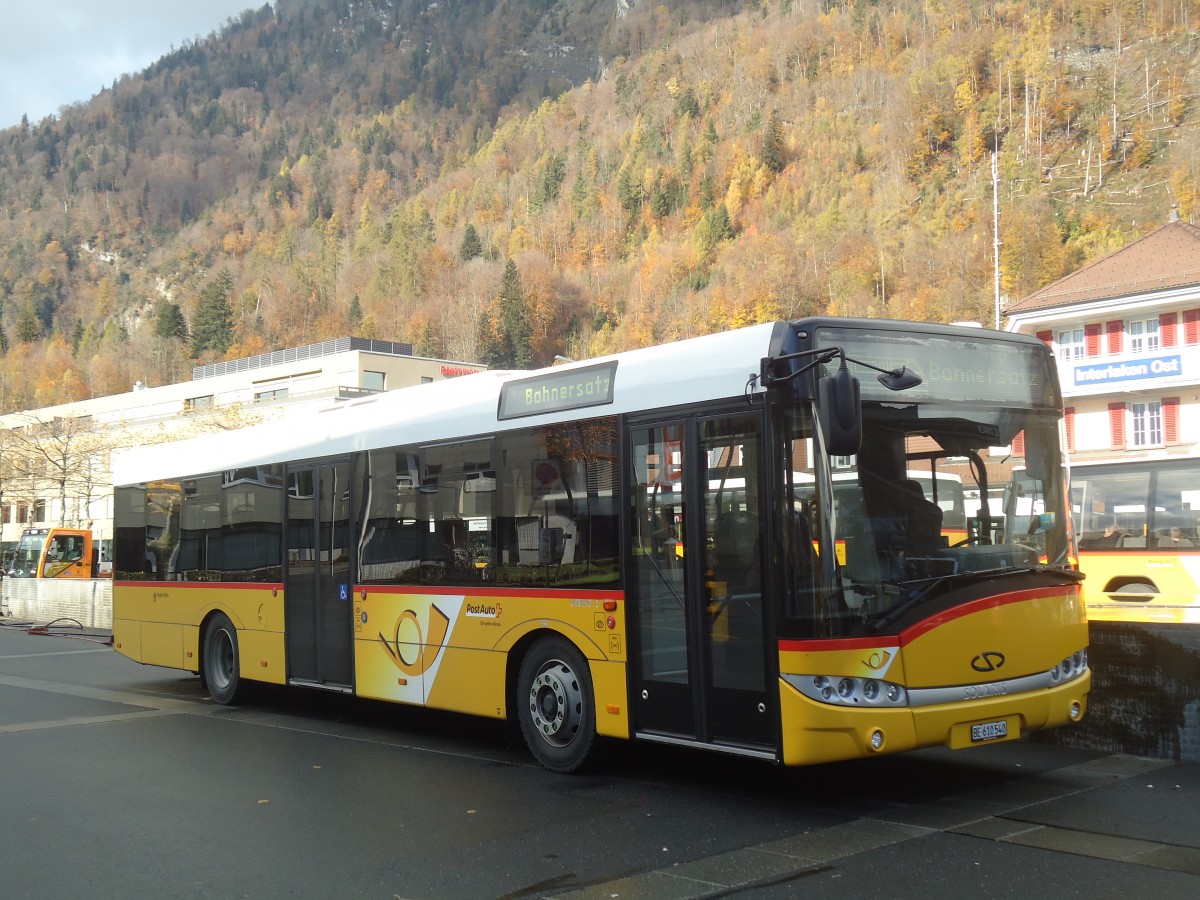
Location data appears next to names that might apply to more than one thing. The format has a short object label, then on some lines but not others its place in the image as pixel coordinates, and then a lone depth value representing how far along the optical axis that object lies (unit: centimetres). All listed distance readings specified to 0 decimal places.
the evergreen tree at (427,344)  13148
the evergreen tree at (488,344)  12312
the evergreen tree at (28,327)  17600
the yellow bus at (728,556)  727
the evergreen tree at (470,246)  15425
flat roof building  5603
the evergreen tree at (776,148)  13625
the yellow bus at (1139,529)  1736
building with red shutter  4650
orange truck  4844
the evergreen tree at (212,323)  14550
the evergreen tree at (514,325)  12175
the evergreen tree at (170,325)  14725
